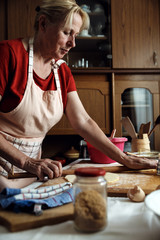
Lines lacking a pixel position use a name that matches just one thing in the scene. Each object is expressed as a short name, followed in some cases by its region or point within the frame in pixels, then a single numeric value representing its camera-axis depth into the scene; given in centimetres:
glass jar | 43
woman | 102
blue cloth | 50
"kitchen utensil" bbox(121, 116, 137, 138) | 142
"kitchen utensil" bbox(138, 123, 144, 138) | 146
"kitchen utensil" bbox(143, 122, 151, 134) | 148
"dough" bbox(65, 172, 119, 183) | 82
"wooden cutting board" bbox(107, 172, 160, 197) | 69
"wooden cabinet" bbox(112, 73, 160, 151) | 211
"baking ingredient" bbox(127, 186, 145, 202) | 59
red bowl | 126
